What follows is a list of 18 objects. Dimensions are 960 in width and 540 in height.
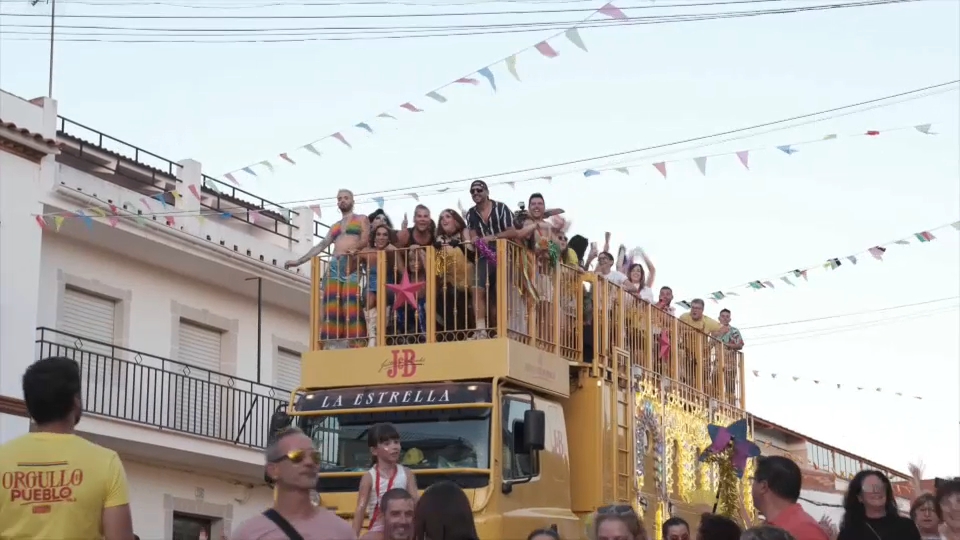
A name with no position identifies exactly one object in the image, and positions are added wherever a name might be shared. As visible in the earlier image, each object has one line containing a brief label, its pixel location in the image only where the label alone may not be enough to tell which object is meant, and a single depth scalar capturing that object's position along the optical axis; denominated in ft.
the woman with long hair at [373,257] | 48.47
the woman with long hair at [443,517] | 24.59
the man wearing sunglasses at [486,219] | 48.11
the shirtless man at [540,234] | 48.32
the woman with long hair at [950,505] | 28.09
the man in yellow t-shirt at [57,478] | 19.88
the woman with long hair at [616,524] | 23.61
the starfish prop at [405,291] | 47.75
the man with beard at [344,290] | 48.78
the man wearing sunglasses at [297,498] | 20.38
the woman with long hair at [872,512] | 30.42
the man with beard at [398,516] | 25.16
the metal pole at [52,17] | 73.01
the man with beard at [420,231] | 48.62
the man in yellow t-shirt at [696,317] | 61.19
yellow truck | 43.34
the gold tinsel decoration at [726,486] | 53.98
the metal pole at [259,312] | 80.28
